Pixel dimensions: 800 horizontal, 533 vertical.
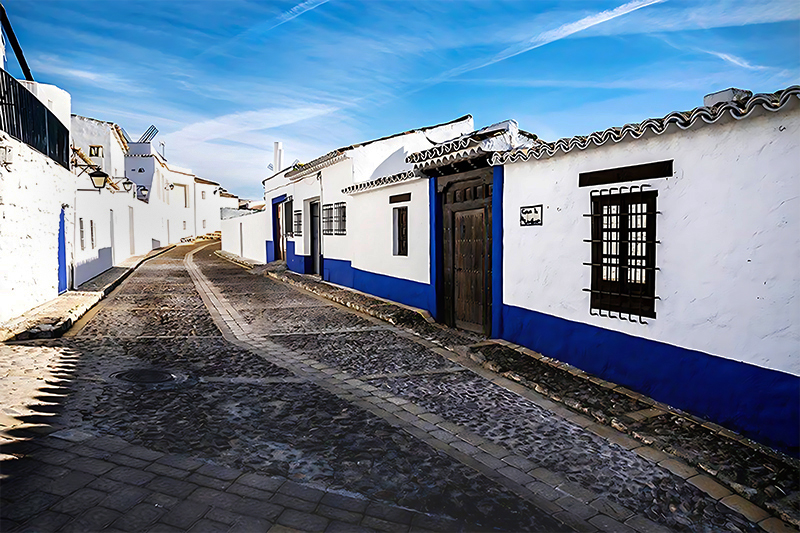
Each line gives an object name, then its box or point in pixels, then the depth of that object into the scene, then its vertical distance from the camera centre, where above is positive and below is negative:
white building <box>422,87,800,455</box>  4.28 -0.17
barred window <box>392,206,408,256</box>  11.48 +0.23
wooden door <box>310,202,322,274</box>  18.41 +0.16
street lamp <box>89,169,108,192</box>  13.73 +1.65
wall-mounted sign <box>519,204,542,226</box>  7.22 +0.33
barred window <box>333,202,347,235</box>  15.06 +0.65
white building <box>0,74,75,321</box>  8.75 +0.82
